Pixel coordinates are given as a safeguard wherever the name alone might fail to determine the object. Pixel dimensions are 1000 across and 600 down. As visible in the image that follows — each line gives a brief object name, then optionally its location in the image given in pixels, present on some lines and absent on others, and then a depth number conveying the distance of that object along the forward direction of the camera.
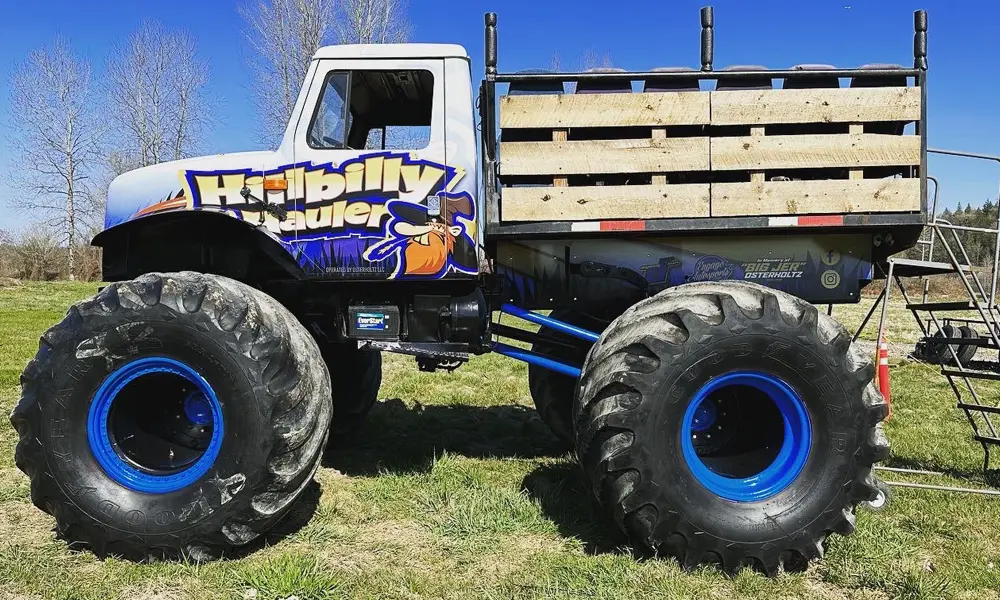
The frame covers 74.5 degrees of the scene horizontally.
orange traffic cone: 6.63
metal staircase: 4.39
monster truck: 3.44
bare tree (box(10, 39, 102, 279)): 30.97
